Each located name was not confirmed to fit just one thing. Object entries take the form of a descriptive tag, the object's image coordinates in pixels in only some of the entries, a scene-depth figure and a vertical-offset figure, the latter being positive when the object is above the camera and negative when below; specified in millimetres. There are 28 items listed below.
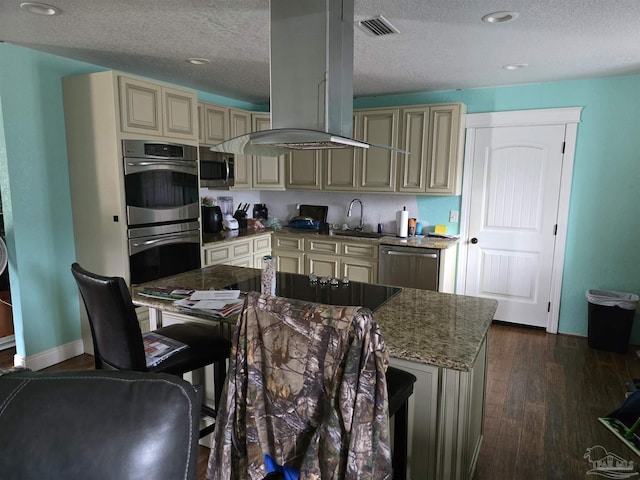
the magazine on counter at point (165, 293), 2201 -582
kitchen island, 1578 -723
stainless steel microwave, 4129 +157
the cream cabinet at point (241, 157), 4484 +306
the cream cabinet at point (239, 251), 3967 -682
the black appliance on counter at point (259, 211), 5500 -338
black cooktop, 2104 -568
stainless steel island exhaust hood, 1843 +511
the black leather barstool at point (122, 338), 1588 -639
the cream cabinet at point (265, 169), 4746 +192
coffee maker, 4406 -358
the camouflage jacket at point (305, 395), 1181 -618
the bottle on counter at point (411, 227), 4508 -430
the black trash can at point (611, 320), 3566 -1121
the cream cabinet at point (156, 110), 3084 +586
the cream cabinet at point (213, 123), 4102 +620
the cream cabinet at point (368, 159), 4340 +289
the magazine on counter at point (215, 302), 1950 -579
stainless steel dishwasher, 3955 -768
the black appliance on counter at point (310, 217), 4910 -378
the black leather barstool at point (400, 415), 1497 -877
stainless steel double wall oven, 3166 -190
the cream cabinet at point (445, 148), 4031 +378
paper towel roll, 4445 -383
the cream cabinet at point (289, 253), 4750 -767
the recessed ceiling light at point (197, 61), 3246 +967
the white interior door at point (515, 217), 3980 -289
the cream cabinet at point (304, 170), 4797 +182
